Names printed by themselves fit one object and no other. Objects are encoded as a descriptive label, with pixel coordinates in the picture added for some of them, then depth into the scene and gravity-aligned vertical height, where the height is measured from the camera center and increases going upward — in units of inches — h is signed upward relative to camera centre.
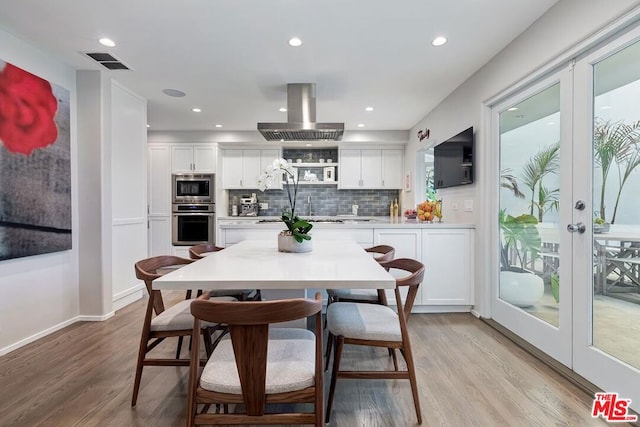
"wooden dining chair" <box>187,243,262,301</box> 87.7 -23.6
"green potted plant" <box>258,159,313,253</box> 83.4 -5.3
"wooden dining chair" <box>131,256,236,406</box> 65.2 -25.0
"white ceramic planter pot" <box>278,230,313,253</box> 83.4 -9.7
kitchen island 124.6 -15.1
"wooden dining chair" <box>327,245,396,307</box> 82.5 -23.5
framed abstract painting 92.0 +13.9
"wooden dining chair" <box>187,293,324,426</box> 39.6 -23.8
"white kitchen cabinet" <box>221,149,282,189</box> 227.8 +30.8
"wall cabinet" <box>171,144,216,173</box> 215.0 +34.7
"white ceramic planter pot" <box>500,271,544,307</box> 95.3 -25.7
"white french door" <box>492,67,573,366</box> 81.3 -1.6
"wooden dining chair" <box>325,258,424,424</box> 61.0 -24.7
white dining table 50.3 -11.6
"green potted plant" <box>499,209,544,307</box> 95.9 -16.6
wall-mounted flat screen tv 125.6 +21.2
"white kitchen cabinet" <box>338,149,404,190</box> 226.4 +29.2
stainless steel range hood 128.6 +38.3
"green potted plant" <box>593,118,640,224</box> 64.8 +12.7
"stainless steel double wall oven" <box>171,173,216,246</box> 211.2 -0.5
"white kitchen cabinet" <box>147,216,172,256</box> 210.8 -18.0
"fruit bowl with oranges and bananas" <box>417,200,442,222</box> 133.6 -1.1
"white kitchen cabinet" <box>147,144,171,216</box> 211.3 +19.2
